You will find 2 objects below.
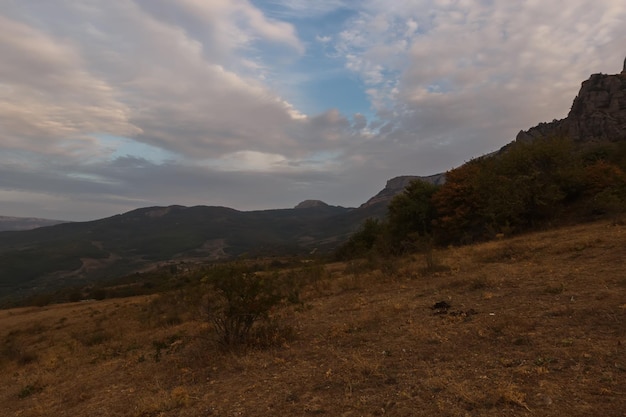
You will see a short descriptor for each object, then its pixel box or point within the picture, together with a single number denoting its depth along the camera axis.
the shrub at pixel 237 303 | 9.20
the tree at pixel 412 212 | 34.38
